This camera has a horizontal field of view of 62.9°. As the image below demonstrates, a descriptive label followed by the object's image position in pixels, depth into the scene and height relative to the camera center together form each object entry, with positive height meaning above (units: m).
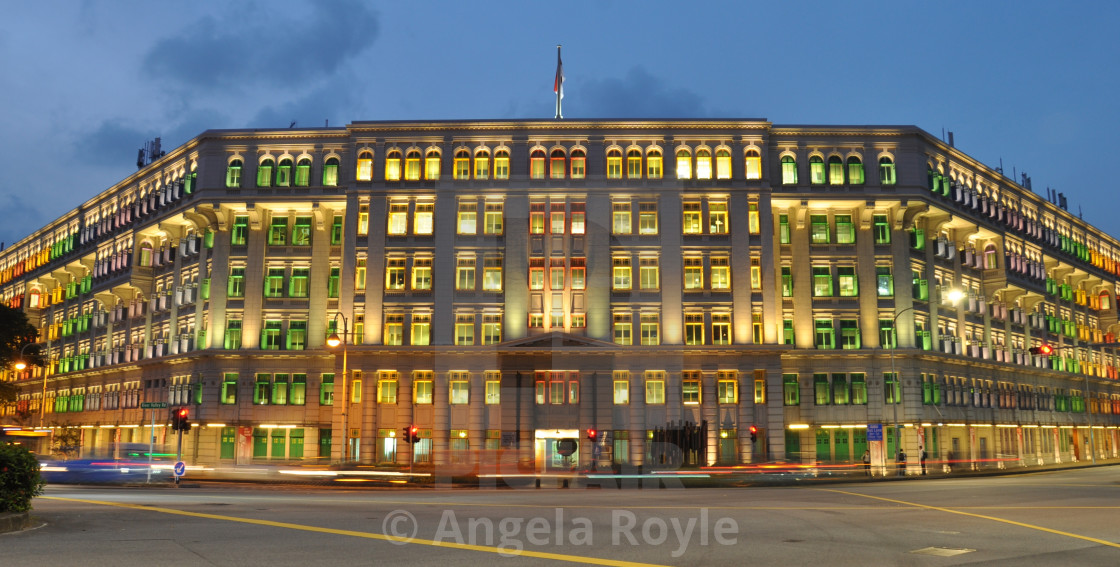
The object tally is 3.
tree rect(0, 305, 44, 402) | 68.44 +5.89
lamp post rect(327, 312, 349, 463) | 44.09 +1.03
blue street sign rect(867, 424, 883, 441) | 49.53 -0.86
